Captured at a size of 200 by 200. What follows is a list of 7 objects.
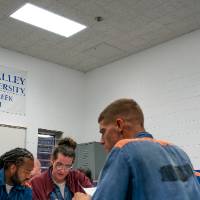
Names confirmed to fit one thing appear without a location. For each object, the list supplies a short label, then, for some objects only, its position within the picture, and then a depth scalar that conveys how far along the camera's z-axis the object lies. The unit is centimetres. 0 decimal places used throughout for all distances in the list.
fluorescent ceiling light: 436
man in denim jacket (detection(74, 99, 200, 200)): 99
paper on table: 159
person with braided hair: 180
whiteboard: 502
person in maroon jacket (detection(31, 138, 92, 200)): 216
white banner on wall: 519
